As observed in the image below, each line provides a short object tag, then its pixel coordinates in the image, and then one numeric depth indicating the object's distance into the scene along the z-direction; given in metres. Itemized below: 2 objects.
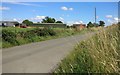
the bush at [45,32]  12.86
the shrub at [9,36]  8.54
